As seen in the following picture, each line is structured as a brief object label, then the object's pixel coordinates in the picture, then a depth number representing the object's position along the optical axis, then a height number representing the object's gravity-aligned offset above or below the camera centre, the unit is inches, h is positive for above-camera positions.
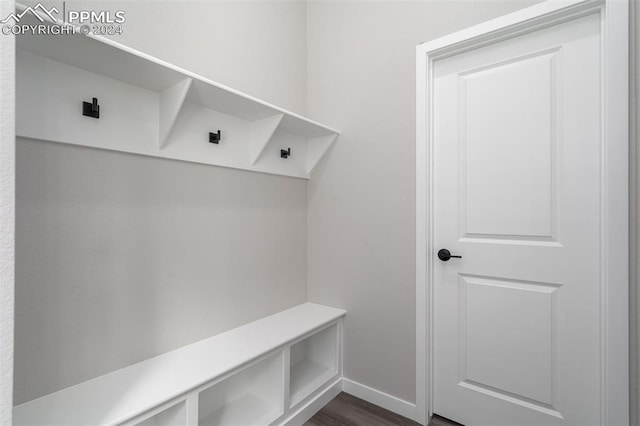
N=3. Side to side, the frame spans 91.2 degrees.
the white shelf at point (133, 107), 38.9 +17.1
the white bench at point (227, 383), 39.8 -24.8
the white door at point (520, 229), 52.9 -3.4
